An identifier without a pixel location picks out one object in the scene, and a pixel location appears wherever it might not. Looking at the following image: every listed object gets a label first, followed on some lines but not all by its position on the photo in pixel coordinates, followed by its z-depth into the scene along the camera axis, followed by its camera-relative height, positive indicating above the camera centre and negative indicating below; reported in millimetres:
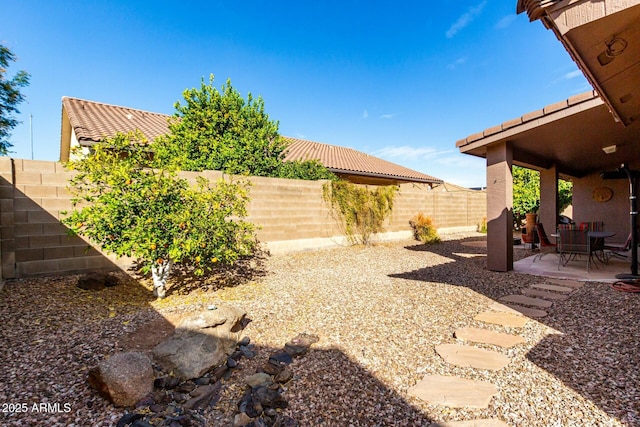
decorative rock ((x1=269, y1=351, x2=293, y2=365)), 2933 -1489
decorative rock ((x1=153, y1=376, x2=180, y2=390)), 2594 -1502
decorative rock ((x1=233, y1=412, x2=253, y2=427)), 2161 -1541
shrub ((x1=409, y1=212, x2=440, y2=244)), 12277 -648
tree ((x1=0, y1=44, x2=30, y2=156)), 12914 +5368
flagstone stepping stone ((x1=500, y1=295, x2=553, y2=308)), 4639 -1443
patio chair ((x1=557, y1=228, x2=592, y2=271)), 6676 -663
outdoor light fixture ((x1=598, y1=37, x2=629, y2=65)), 2717 +1605
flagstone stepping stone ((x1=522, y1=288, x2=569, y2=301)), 4945 -1426
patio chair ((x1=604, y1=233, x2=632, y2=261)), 7239 -859
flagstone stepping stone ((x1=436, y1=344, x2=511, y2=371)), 2900 -1501
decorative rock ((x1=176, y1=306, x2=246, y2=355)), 3191 -1237
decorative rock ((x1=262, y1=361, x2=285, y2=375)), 2793 -1489
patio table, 6655 -647
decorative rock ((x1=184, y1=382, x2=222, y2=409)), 2365 -1538
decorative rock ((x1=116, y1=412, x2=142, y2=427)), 2111 -1508
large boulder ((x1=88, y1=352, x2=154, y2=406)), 2324 -1357
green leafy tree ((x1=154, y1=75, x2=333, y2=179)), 9328 +2656
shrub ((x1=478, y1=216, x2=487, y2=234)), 16692 -713
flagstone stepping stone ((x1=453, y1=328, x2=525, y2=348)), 3365 -1481
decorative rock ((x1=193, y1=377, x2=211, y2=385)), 2689 -1540
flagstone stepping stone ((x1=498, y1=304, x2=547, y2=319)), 4191 -1458
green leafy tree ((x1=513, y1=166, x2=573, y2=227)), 15445 +993
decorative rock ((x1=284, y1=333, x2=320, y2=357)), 3153 -1474
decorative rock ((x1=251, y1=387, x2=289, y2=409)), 2350 -1505
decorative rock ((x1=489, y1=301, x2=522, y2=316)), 4336 -1461
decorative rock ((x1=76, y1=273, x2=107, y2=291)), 4866 -1132
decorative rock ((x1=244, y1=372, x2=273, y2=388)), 2602 -1507
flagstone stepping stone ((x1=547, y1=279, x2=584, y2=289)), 5593 -1385
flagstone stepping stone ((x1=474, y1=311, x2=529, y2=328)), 3920 -1467
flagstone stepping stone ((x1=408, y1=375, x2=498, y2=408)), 2342 -1512
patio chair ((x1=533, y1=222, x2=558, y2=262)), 8297 -705
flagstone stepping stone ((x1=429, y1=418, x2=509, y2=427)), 2076 -1502
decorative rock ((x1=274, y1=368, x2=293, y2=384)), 2667 -1503
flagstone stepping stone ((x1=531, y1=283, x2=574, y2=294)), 5338 -1404
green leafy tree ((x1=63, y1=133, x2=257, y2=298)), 4332 +13
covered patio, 2416 +1603
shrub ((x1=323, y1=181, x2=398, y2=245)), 10172 +269
